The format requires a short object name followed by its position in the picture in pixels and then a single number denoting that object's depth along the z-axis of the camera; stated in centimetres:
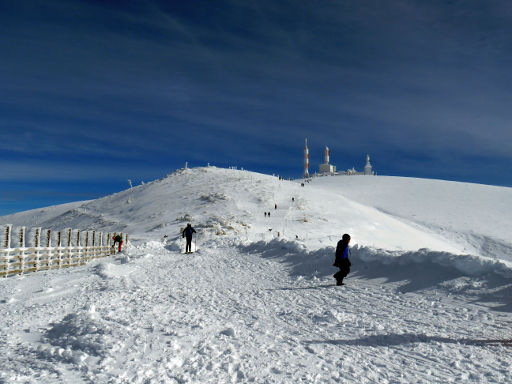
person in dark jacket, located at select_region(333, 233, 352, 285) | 1088
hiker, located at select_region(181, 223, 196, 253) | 2317
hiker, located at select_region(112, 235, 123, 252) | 2709
